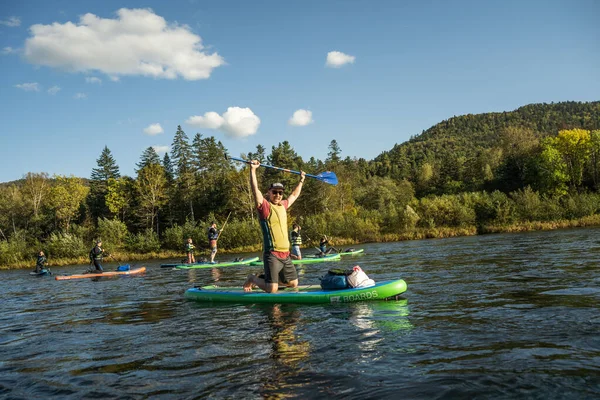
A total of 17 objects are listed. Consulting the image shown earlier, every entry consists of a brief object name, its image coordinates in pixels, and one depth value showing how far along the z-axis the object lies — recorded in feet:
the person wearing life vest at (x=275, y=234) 24.34
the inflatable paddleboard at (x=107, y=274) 60.44
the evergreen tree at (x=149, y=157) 214.38
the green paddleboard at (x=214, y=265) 68.18
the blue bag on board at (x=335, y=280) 26.25
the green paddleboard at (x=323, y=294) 25.20
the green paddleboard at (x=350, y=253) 72.13
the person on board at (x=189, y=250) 75.05
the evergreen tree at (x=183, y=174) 195.52
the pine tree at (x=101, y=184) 210.79
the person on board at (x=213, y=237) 69.31
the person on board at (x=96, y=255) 61.77
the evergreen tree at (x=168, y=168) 210.79
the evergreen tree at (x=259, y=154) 218.18
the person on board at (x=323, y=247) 70.57
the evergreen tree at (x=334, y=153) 243.52
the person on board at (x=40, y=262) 77.24
